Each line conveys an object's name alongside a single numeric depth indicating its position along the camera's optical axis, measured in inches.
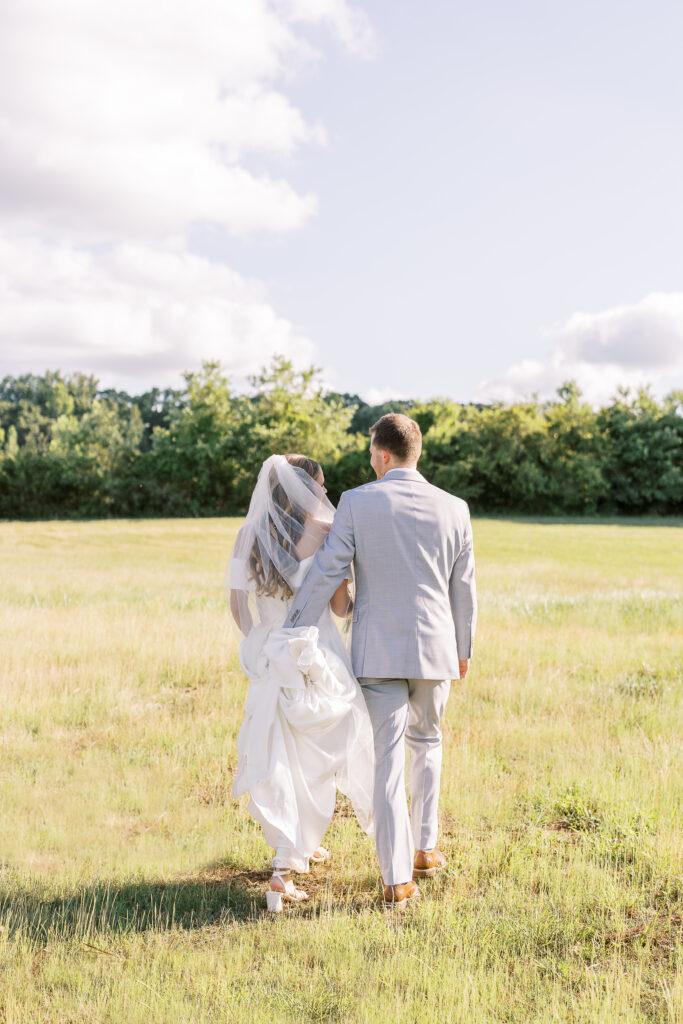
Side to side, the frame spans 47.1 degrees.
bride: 161.8
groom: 161.5
